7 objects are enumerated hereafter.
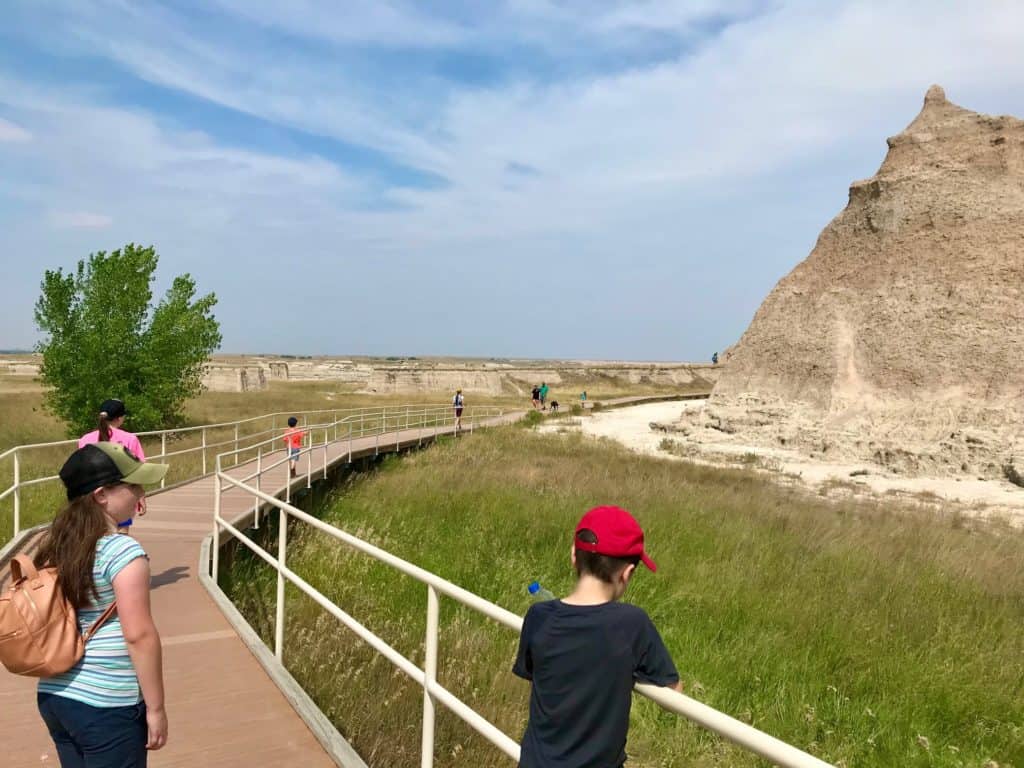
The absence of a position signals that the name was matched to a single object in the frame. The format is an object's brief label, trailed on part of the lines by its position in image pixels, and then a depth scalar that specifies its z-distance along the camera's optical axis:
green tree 25.39
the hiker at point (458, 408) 27.94
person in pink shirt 6.40
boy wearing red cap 2.17
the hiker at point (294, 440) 13.86
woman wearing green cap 2.37
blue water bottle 2.49
